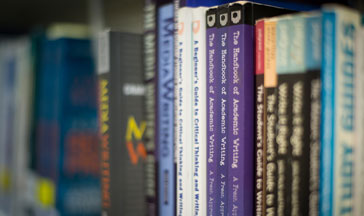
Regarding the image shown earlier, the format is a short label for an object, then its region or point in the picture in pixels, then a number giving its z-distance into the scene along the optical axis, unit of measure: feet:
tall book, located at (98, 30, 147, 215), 2.91
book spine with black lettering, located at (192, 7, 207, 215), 2.62
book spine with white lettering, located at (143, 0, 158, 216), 2.85
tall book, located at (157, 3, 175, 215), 2.78
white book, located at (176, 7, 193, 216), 2.64
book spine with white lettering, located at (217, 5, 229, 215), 2.57
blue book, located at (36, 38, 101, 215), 3.43
